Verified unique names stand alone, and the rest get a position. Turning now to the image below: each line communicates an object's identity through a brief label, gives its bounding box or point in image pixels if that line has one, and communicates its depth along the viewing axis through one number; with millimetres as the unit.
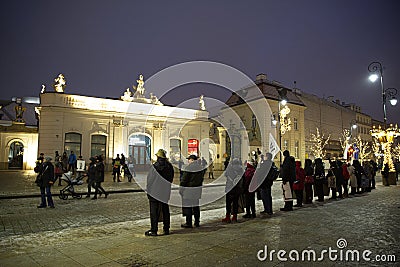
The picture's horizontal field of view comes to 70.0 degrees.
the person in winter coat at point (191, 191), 6910
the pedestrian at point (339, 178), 12445
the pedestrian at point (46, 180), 9867
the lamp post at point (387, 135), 18984
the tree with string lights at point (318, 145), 43769
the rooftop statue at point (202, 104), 37469
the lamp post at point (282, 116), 21881
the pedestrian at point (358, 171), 14312
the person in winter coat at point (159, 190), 6191
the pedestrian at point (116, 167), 19875
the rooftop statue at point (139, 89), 33344
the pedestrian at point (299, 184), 10164
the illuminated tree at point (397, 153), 54312
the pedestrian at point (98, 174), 12088
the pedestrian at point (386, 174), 19297
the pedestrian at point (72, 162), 20444
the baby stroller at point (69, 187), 11945
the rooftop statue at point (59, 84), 28844
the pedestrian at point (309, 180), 10805
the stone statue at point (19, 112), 32938
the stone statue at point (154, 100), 33666
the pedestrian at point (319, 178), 11438
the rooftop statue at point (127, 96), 32094
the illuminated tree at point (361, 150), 46753
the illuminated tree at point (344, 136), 50688
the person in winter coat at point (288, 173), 9227
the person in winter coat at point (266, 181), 8492
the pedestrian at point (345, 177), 12766
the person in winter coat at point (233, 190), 7566
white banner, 30444
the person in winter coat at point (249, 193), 8055
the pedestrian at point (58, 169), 15234
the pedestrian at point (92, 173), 12070
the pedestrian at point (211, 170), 23444
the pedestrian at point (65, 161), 21203
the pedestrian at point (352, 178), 13922
